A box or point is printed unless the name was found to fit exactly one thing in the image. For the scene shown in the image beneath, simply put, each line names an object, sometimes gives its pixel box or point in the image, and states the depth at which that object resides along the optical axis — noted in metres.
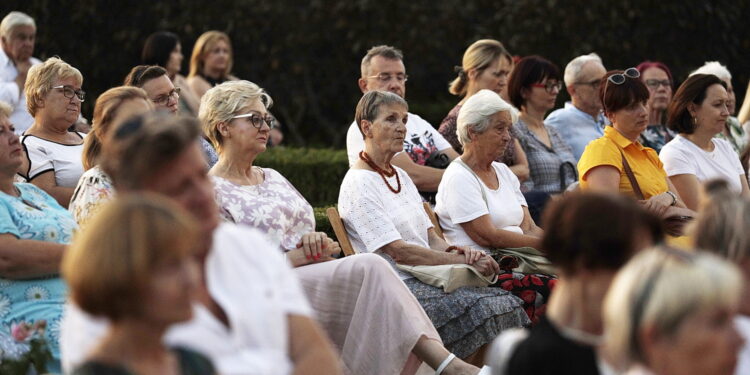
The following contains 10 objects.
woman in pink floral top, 11.55
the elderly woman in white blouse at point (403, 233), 12.44
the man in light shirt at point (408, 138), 15.44
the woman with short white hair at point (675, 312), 6.03
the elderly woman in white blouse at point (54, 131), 12.51
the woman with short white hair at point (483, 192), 13.68
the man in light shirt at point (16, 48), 19.31
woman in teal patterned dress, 9.82
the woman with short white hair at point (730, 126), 19.00
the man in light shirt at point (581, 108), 18.30
